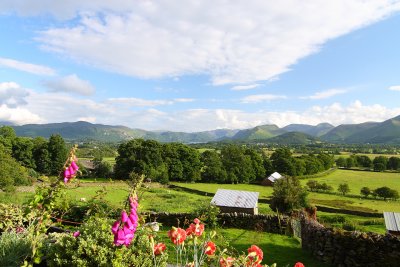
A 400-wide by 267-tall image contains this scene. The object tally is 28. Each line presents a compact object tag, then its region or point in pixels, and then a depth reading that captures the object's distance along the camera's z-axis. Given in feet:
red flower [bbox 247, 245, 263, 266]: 12.03
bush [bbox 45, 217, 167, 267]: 14.20
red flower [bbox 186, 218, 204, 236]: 12.57
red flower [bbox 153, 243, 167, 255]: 13.14
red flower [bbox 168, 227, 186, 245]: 11.97
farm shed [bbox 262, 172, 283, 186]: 215.72
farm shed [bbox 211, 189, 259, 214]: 84.99
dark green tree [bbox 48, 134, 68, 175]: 204.64
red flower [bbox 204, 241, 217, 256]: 12.52
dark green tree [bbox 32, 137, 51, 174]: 201.87
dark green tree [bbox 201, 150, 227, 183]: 229.04
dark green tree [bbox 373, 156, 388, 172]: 293.08
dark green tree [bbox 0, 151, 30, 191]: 114.71
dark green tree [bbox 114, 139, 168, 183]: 201.77
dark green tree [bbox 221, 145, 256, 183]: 230.31
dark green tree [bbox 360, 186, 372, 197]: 172.45
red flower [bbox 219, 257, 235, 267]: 11.92
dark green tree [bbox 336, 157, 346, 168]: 336.49
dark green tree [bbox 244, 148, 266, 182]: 243.19
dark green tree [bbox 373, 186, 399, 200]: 165.48
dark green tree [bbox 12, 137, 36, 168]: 199.72
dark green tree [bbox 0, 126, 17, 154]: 193.75
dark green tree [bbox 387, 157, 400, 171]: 302.86
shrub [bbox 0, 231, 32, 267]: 14.37
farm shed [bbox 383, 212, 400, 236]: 50.22
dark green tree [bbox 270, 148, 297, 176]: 249.92
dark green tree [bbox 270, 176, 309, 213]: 76.84
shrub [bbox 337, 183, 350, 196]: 176.70
